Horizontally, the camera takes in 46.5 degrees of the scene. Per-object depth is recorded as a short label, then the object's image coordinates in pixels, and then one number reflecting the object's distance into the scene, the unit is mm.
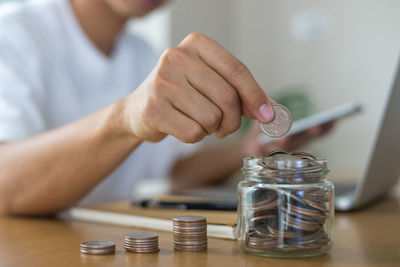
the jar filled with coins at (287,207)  500
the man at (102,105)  601
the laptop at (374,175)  751
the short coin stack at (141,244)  548
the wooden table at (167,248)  511
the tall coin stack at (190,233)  556
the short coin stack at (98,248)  543
